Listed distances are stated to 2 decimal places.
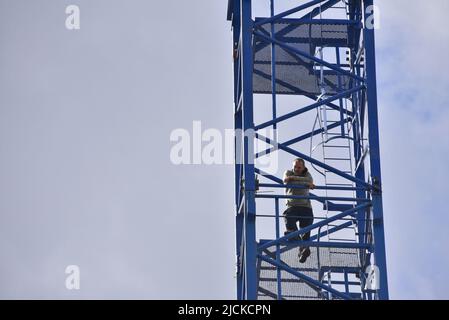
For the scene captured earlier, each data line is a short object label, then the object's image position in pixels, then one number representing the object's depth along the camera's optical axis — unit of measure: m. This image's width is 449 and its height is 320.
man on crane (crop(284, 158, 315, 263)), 35.19
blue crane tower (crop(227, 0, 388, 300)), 34.75
